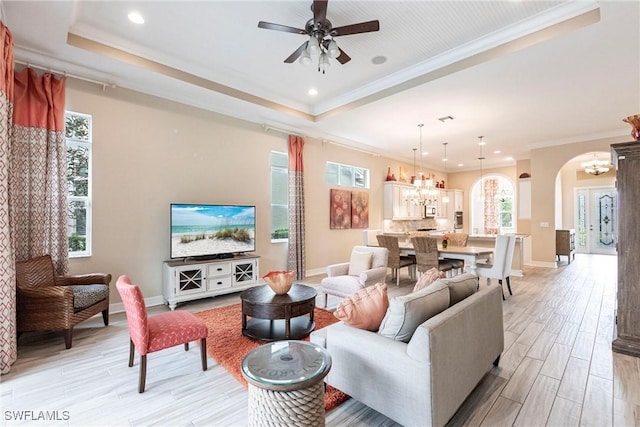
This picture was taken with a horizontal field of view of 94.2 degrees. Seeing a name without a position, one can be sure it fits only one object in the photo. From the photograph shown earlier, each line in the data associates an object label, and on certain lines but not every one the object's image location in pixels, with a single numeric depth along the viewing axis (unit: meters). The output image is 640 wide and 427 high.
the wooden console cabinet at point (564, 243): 8.17
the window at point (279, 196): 5.86
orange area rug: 2.20
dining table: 4.68
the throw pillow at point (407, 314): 1.81
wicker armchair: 2.87
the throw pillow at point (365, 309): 1.98
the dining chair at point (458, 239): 5.87
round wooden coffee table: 2.92
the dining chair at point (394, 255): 5.62
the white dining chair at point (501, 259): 4.59
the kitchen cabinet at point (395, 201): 8.24
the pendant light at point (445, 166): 8.54
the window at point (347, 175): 6.96
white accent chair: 3.90
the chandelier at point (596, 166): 8.41
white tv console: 4.12
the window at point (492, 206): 10.51
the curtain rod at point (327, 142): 5.69
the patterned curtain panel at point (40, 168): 3.26
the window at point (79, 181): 3.76
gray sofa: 1.61
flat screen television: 4.31
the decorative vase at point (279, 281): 3.18
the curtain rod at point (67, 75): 3.40
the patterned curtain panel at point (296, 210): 5.91
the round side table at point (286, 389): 1.47
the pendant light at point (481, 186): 10.67
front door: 9.83
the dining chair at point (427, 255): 4.98
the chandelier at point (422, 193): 6.63
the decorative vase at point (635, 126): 2.81
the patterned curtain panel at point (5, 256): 2.46
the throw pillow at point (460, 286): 2.24
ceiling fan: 2.64
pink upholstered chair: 2.20
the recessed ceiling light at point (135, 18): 3.03
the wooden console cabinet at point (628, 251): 2.78
